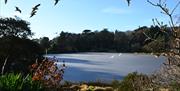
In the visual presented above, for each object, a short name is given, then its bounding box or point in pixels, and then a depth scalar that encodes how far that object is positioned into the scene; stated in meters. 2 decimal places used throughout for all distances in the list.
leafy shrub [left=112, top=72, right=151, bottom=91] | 4.55
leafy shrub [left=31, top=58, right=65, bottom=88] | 4.56
